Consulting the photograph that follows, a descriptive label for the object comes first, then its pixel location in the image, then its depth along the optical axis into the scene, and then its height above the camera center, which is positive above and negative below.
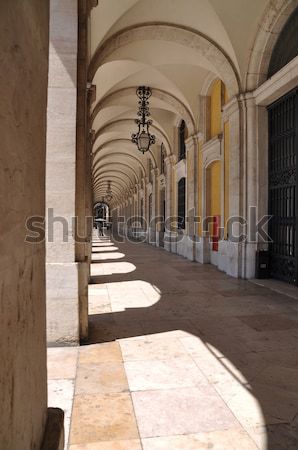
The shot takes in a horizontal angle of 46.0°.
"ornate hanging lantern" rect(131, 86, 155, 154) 11.65 +3.52
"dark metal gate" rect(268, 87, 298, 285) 8.05 +0.89
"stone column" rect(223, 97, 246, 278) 9.22 +1.10
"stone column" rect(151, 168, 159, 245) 21.80 +1.29
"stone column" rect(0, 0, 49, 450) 1.11 +0.03
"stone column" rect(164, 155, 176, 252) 17.48 +1.45
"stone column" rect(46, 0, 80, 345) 4.20 +0.56
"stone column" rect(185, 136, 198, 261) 13.41 +1.29
